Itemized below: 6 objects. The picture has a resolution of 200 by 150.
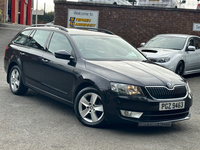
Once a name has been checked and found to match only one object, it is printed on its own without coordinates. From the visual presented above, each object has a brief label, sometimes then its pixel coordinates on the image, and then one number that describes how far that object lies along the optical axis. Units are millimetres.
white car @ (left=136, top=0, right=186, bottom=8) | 18016
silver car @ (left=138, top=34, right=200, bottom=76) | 10008
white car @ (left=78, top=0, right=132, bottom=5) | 18031
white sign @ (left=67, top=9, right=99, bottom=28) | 17828
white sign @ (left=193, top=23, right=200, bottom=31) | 17859
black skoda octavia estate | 4695
